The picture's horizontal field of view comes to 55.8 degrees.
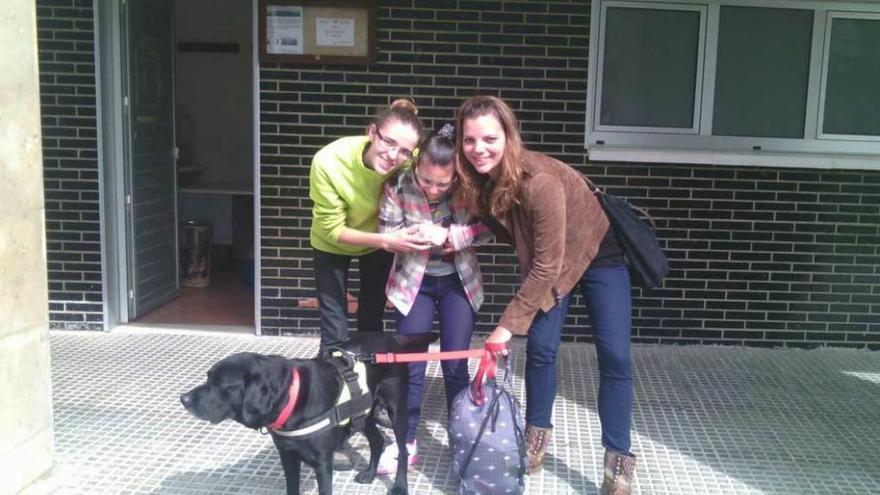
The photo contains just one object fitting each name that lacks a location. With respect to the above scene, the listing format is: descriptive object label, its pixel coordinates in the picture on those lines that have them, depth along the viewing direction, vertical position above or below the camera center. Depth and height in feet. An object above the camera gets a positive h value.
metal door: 19.39 -1.00
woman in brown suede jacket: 10.42 -1.64
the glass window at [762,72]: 18.21 +1.27
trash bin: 23.99 -4.02
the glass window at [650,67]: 18.10 +1.29
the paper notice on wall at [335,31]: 17.74 +1.84
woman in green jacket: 10.85 -1.36
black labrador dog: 9.00 -3.13
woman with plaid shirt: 11.11 -2.04
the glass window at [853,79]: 18.35 +1.17
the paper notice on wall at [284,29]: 17.76 +1.85
